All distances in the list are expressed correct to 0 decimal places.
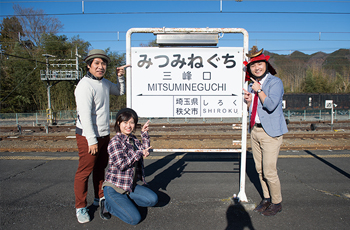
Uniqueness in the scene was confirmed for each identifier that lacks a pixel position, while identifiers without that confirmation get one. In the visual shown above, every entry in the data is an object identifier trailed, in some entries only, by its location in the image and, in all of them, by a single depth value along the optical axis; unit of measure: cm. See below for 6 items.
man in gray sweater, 275
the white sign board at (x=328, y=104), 1857
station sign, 344
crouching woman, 273
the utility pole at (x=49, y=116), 1534
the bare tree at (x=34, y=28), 3362
